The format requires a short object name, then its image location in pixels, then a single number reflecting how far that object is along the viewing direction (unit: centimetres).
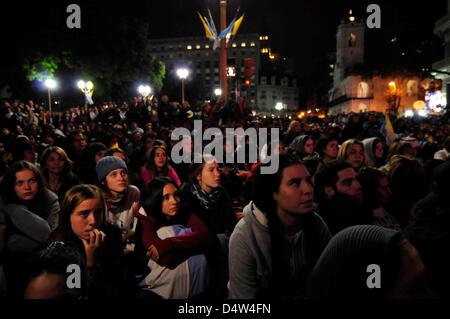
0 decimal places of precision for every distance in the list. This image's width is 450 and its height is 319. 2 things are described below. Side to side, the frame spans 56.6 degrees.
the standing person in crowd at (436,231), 230
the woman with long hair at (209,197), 468
